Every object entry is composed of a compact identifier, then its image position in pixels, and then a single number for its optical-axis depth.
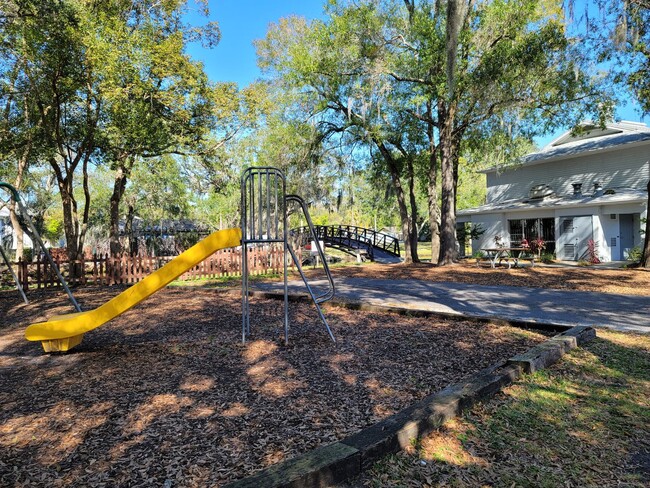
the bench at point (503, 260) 17.43
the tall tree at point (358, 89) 17.09
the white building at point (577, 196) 18.89
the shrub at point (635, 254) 17.62
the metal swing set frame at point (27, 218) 6.65
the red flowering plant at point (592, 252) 18.34
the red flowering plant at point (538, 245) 19.99
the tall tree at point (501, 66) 14.72
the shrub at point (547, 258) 19.77
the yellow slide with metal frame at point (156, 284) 5.36
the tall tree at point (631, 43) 11.77
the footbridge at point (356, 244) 25.98
